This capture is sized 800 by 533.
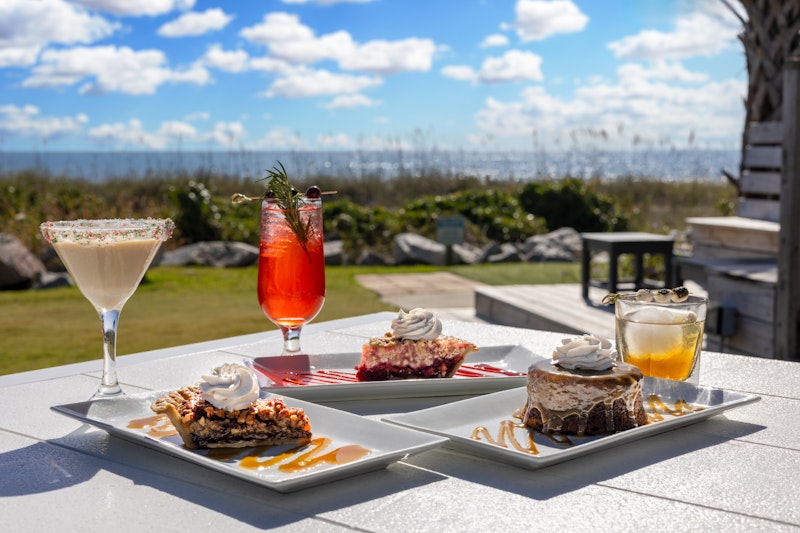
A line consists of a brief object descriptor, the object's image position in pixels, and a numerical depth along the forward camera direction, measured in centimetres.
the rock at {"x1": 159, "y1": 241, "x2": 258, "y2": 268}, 1103
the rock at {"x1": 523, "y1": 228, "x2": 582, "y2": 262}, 1116
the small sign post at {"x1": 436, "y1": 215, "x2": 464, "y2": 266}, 1041
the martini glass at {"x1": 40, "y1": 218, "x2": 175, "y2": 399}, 148
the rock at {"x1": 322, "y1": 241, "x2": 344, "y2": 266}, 1110
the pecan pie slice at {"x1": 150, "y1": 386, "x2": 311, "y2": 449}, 123
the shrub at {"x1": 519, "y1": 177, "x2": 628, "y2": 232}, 1321
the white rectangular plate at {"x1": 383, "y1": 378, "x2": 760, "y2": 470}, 122
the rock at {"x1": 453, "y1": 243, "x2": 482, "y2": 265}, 1118
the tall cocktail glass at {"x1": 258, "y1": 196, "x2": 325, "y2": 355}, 188
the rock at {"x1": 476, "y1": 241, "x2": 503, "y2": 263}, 1130
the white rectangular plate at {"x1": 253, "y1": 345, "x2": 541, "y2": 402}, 161
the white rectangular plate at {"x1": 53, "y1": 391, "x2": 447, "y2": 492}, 112
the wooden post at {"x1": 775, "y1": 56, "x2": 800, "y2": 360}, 383
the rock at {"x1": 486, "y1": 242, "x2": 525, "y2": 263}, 1123
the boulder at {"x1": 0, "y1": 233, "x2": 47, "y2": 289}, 928
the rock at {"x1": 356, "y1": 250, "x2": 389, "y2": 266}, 1117
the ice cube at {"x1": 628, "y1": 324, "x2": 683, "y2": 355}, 165
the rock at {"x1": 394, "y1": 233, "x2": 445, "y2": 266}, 1101
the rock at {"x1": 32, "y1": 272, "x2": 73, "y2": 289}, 941
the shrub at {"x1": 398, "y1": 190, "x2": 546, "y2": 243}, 1253
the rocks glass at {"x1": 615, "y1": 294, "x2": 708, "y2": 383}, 164
